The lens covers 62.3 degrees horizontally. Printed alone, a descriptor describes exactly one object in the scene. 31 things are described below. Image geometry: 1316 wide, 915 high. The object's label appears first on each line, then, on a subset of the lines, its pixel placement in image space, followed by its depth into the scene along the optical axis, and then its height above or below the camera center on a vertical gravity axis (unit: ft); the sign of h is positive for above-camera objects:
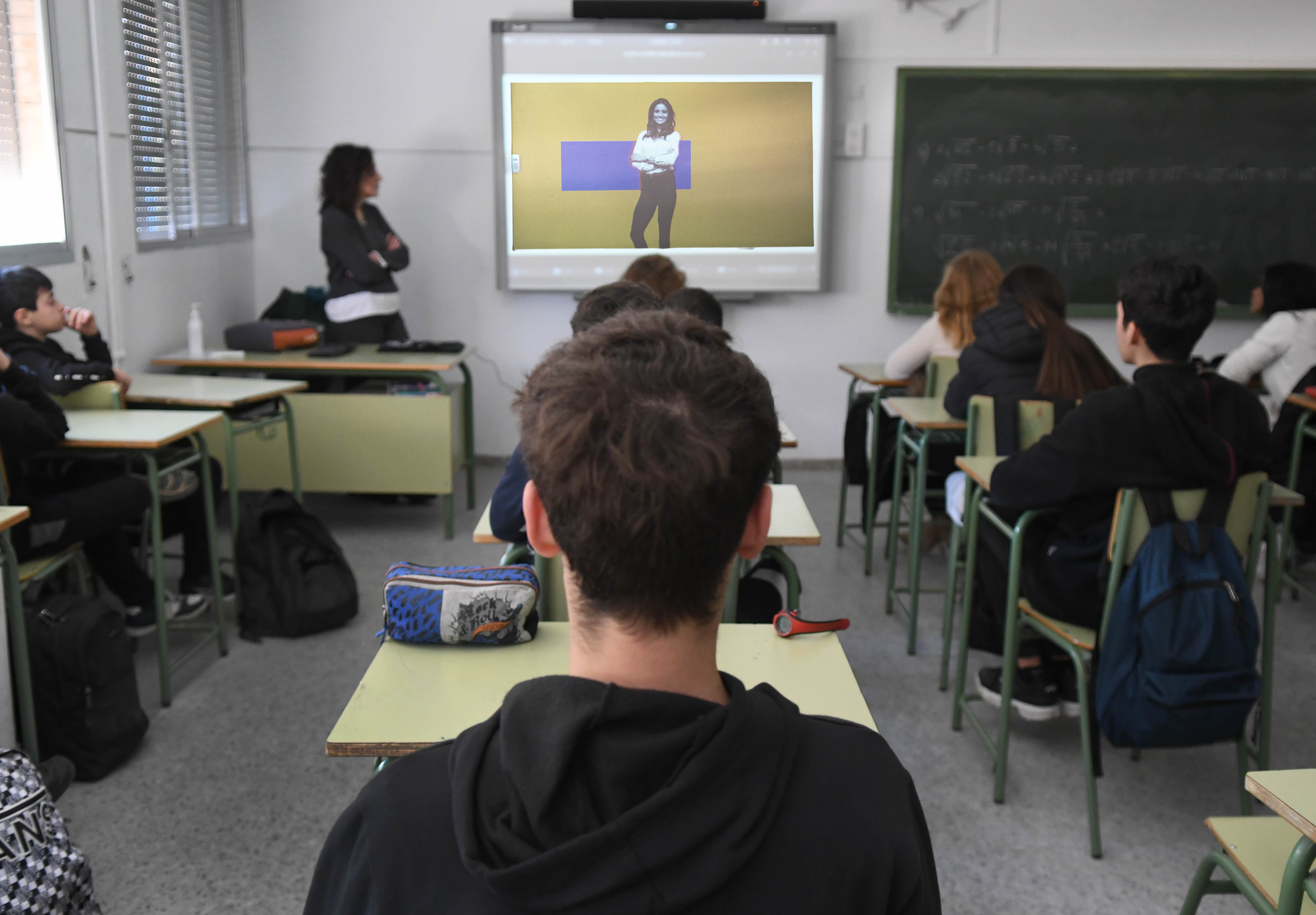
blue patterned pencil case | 5.26 -1.68
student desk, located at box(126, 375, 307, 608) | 11.17 -1.44
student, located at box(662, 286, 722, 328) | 9.29 -0.39
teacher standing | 15.71 +0.07
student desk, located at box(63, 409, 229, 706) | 9.18 -1.52
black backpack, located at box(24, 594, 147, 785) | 8.05 -3.14
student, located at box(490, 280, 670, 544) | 6.96 -0.50
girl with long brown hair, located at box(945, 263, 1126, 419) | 10.03 -0.87
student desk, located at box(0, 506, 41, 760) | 7.51 -2.76
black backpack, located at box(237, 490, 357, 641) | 11.09 -3.29
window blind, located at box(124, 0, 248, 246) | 13.78 +1.90
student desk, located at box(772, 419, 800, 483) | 7.79 -1.45
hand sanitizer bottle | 14.03 -1.02
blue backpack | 6.86 -2.35
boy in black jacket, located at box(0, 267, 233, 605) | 9.89 -0.83
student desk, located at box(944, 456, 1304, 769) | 7.50 -2.39
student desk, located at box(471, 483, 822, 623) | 7.14 -1.79
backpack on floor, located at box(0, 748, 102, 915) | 5.22 -2.90
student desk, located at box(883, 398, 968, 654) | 11.03 -1.94
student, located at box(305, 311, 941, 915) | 2.13 -0.99
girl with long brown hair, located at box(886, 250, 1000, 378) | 12.95 -0.53
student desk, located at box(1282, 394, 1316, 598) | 12.23 -2.16
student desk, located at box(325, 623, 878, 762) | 4.58 -1.92
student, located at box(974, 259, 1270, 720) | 7.06 -1.15
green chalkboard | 17.43 +1.41
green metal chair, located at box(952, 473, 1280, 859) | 7.07 -2.31
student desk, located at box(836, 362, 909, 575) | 13.41 -2.07
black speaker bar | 17.03 +3.84
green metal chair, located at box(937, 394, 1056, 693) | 9.47 -1.51
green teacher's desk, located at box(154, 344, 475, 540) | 14.25 -2.37
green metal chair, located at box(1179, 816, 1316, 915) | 4.19 -2.54
